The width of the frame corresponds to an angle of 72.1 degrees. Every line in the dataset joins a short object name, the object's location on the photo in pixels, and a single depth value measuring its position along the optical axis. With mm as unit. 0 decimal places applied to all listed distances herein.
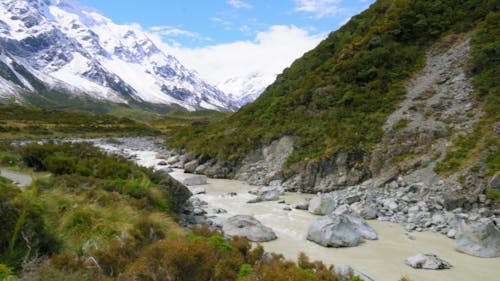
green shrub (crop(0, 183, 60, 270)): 6914
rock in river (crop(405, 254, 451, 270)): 10422
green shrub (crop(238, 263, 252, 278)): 7442
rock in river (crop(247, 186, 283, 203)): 19812
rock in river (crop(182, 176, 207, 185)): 24881
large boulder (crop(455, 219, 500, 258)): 11312
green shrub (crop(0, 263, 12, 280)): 5766
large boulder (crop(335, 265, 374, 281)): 7997
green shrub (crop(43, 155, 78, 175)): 15086
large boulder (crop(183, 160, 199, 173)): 30956
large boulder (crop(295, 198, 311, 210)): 17734
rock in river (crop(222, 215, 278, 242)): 12875
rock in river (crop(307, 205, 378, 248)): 12430
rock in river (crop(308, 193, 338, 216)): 16750
